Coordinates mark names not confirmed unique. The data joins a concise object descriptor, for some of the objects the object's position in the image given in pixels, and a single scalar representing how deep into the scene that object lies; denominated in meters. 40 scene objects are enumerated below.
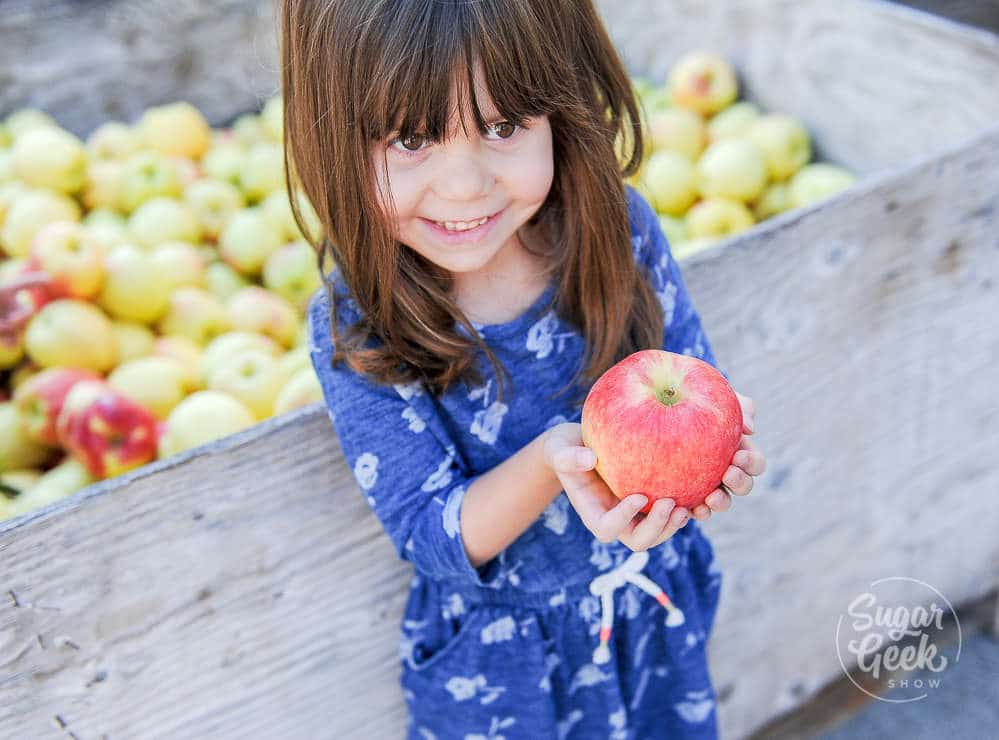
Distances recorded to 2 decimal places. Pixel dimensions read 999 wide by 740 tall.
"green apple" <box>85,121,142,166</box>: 2.07
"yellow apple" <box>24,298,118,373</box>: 1.54
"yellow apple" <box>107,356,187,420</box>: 1.45
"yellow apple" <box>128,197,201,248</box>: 1.85
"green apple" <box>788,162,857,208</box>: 1.81
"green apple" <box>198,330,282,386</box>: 1.52
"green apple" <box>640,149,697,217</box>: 1.95
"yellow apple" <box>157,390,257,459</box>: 1.31
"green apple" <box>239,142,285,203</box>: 2.01
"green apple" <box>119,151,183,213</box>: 1.95
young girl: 0.85
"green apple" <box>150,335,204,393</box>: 1.57
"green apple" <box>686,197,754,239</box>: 1.81
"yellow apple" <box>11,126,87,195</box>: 1.91
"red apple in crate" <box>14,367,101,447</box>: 1.42
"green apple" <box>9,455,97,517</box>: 1.28
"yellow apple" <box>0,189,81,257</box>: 1.82
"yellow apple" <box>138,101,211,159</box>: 2.08
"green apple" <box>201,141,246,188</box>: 2.06
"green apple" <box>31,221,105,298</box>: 1.63
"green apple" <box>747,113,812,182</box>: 1.93
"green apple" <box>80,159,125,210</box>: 1.97
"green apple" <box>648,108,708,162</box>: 2.08
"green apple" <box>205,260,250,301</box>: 1.84
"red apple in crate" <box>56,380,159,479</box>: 1.30
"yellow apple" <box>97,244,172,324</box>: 1.67
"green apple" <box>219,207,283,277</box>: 1.84
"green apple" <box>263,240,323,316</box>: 1.77
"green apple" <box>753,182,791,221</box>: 1.92
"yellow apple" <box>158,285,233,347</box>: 1.70
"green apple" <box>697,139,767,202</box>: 1.88
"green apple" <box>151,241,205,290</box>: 1.73
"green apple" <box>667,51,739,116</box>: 2.11
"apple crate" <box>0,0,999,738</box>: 0.99
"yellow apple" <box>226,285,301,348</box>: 1.64
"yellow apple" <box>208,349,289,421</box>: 1.40
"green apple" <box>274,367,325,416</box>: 1.31
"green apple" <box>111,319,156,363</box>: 1.64
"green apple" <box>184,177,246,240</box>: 1.96
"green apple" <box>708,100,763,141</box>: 2.06
